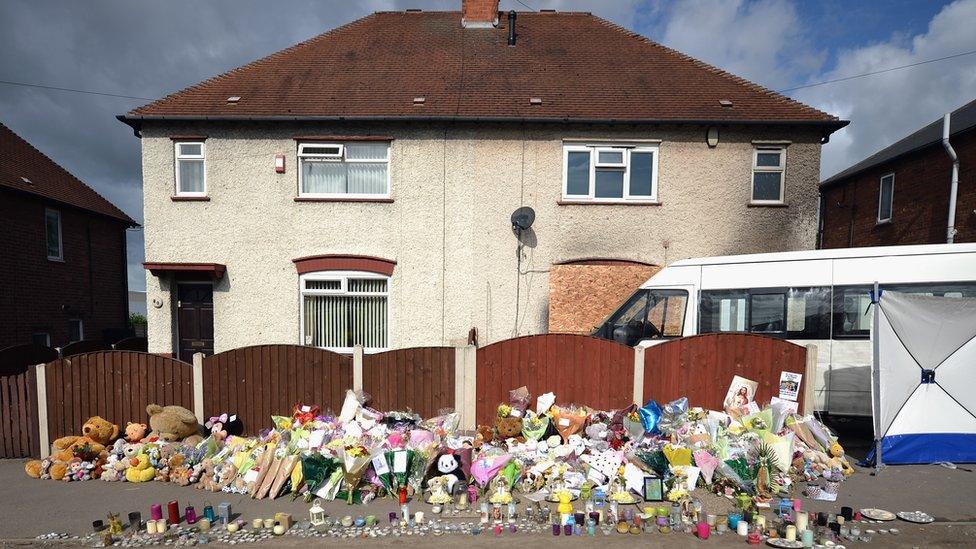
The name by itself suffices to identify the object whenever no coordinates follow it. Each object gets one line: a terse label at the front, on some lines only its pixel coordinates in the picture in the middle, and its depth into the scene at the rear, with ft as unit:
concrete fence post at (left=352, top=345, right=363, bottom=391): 16.75
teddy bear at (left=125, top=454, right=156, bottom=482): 13.93
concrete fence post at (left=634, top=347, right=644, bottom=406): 16.66
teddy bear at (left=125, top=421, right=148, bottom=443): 15.69
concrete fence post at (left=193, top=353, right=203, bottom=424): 16.69
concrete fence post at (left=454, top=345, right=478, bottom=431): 16.79
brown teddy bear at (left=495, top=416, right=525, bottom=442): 15.29
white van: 16.10
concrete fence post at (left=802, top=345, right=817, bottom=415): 16.24
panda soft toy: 12.98
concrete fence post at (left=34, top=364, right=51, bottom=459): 15.76
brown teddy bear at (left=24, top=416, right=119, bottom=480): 14.28
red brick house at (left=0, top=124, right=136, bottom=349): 31.32
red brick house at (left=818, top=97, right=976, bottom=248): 31.81
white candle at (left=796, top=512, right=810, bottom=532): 10.65
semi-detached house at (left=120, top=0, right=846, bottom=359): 25.09
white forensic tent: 14.46
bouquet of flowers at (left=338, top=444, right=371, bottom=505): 12.58
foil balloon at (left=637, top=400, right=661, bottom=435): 14.96
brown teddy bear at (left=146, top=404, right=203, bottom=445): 15.37
